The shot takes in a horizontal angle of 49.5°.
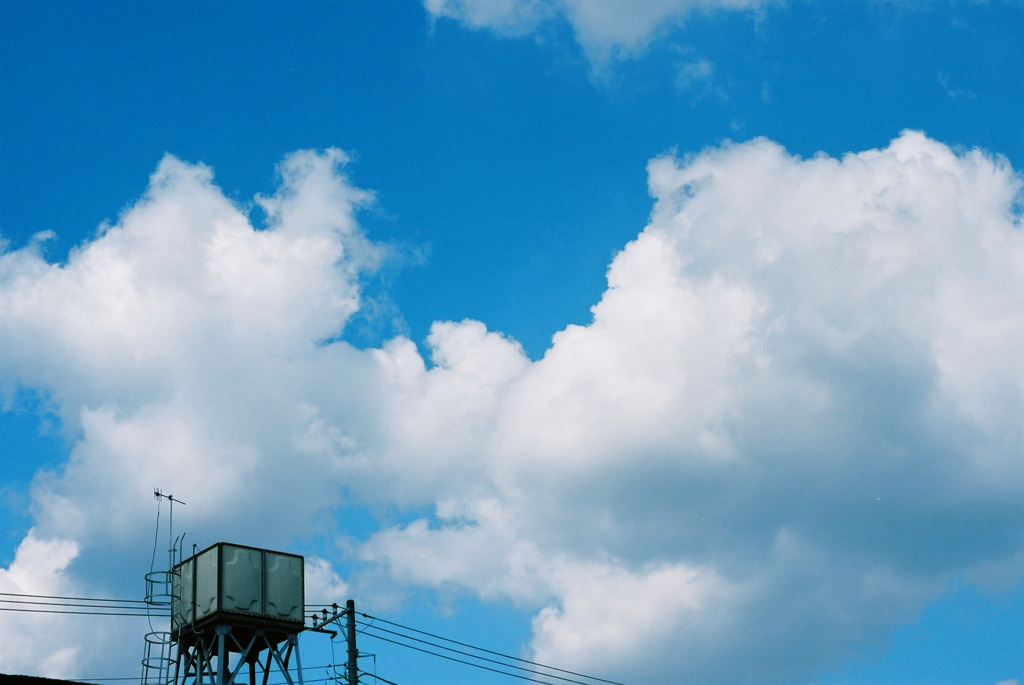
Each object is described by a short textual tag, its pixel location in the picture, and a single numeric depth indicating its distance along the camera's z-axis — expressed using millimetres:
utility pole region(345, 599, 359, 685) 48406
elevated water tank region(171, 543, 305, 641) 45875
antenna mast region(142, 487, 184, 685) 46375
